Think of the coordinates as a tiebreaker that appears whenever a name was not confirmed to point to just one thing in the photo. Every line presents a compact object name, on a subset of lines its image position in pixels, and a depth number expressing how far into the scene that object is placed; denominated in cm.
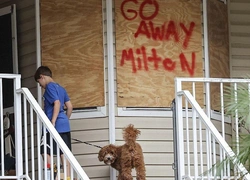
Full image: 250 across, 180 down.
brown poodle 1502
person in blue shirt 1509
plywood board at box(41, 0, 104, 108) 1697
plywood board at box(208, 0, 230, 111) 1805
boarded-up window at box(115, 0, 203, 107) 1702
